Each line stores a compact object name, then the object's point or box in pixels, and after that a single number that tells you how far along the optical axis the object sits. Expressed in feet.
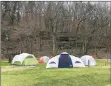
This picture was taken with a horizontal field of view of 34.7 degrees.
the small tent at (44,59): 54.92
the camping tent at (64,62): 42.62
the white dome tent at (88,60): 48.55
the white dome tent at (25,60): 49.82
